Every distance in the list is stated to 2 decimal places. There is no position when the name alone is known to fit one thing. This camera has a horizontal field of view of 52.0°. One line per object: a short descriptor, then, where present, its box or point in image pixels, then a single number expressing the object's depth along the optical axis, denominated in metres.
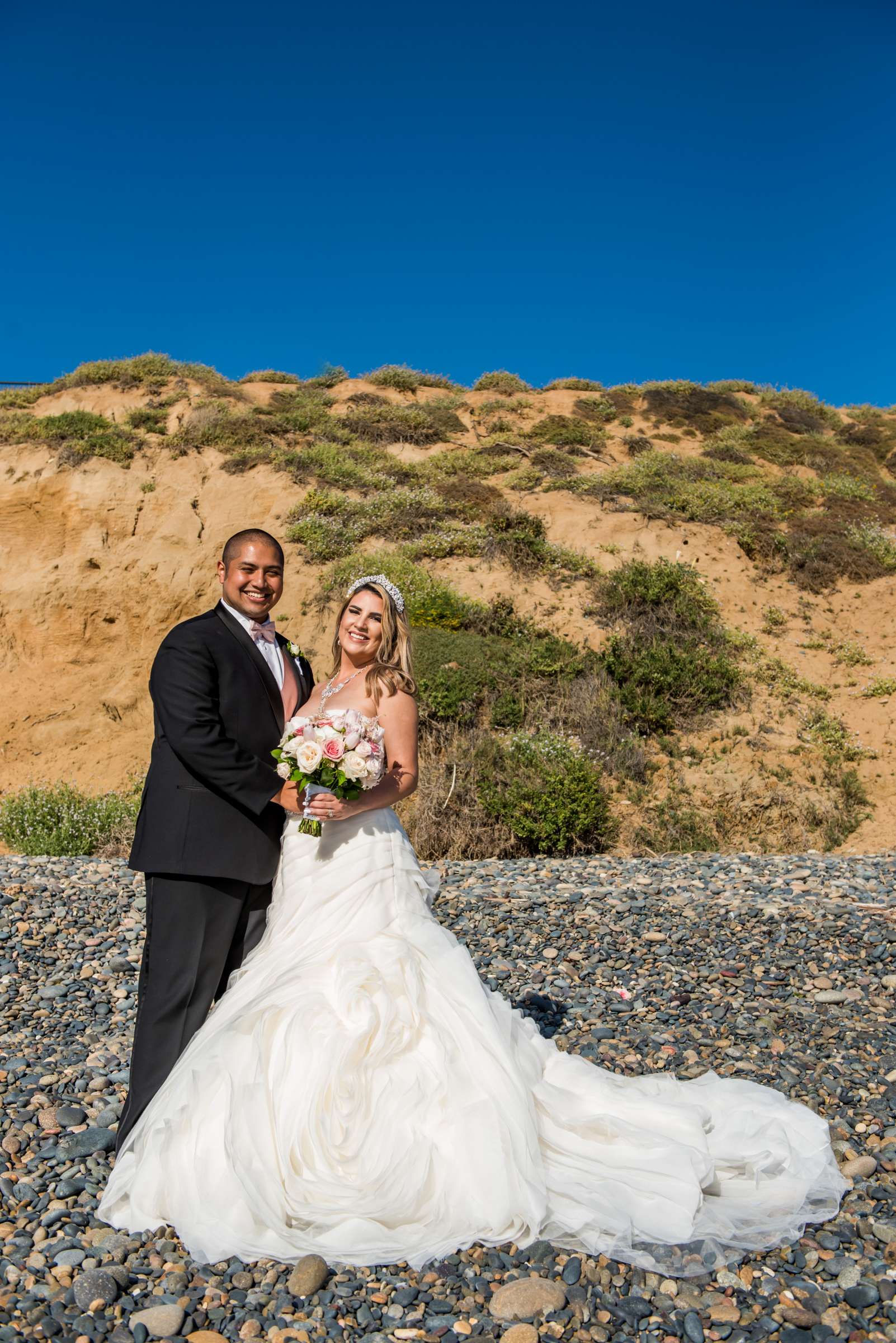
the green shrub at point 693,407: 23.86
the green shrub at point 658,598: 15.03
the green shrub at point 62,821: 10.34
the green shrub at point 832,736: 13.08
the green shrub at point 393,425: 21.84
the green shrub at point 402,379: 25.38
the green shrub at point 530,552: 16.30
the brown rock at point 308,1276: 2.96
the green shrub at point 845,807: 11.45
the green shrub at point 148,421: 19.81
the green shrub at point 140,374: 21.94
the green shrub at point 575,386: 26.73
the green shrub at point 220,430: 19.52
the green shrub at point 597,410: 23.88
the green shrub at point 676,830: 11.05
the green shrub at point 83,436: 18.47
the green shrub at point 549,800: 10.38
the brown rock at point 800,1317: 2.81
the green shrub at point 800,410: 24.91
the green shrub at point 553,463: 19.97
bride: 3.12
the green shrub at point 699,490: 18.08
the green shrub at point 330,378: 25.34
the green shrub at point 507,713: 12.70
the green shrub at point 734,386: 27.95
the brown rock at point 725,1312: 2.83
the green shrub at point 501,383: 25.84
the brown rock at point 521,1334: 2.75
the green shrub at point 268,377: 25.47
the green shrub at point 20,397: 21.64
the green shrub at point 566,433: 21.84
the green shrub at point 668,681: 13.24
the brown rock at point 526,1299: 2.88
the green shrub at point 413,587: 14.70
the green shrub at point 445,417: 22.27
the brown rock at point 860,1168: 3.67
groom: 3.58
